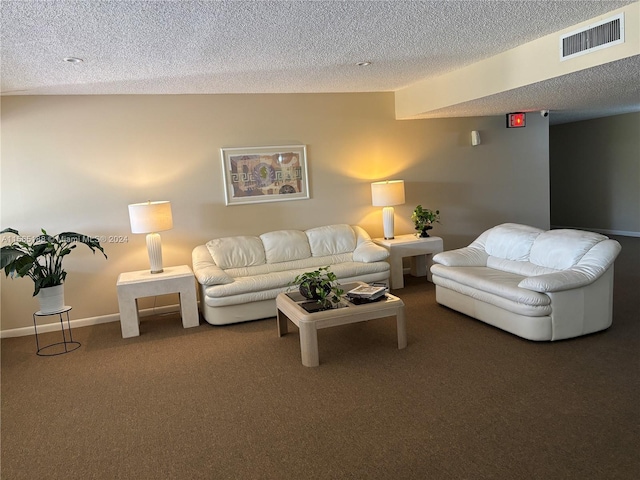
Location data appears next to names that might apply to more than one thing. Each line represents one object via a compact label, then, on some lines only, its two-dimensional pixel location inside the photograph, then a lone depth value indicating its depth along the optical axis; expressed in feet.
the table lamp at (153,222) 16.05
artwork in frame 18.93
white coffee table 12.37
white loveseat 12.69
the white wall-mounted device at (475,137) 22.54
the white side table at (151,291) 15.61
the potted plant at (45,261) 14.14
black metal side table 14.75
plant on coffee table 13.28
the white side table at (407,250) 19.67
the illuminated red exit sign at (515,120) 22.68
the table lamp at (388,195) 19.97
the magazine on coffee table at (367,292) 13.39
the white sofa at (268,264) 16.11
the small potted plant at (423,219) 20.62
